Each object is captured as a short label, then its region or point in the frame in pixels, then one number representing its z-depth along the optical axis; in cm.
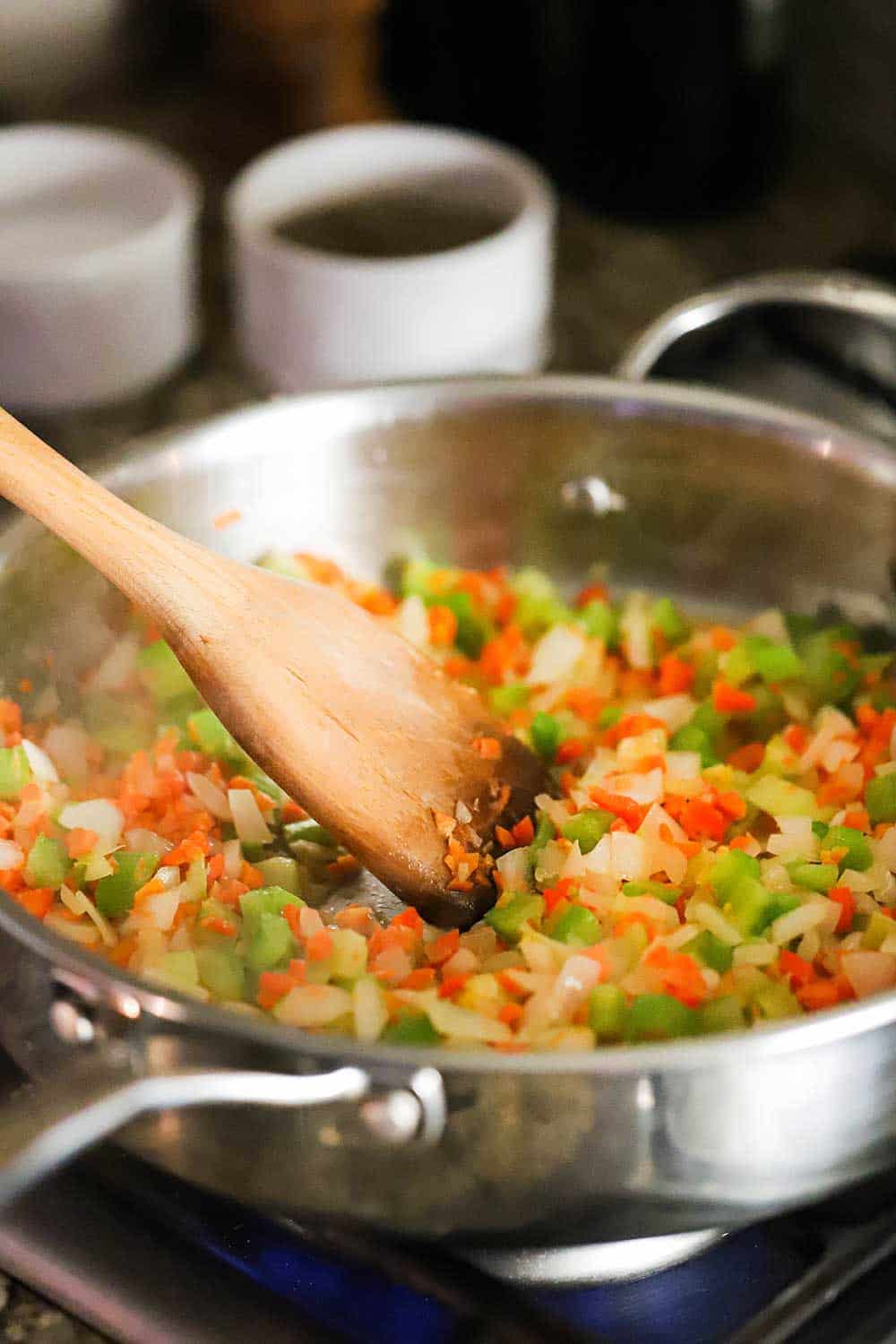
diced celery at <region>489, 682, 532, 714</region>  84
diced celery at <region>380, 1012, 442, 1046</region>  73
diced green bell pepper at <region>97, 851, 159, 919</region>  77
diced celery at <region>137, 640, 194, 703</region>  82
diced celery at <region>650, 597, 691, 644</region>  85
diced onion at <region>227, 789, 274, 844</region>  80
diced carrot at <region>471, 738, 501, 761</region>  80
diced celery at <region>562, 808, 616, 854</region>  78
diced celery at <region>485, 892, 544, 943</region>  77
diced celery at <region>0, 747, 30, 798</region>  78
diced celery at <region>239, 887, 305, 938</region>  77
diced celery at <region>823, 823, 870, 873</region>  78
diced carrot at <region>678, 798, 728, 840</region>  79
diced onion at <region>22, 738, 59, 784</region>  79
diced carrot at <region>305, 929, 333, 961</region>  75
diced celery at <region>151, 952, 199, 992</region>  74
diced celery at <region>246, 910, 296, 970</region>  75
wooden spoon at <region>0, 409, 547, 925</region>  76
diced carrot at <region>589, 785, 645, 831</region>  79
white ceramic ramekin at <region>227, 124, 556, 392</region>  91
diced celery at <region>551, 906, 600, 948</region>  75
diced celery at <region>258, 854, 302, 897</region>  79
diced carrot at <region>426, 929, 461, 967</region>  76
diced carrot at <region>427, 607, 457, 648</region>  85
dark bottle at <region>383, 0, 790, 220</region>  97
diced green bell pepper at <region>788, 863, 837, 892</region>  77
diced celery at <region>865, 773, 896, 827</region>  79
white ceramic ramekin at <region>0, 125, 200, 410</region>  92
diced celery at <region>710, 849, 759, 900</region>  77
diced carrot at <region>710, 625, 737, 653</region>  84
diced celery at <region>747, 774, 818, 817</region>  79
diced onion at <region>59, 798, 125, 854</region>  79
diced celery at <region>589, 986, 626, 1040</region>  73
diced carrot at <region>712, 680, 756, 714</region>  83
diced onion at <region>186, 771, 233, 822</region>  80
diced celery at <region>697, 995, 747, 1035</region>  74
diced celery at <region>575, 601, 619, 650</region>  85
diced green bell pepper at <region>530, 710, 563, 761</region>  82
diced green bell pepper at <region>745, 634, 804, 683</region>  83
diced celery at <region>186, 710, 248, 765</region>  82
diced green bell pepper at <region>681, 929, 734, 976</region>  75
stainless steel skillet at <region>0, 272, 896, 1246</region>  69
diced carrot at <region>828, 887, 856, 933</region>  77
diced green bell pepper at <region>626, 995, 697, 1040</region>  73
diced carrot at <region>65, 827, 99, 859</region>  78
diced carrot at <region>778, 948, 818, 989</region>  75
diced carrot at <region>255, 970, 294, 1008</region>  74
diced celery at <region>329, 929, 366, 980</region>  75
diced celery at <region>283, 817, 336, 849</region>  81
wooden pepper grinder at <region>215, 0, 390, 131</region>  104
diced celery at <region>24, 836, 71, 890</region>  77
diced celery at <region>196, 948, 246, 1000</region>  75
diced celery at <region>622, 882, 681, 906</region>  77
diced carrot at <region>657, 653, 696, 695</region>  84
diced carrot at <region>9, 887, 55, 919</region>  76
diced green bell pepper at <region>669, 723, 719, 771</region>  81
